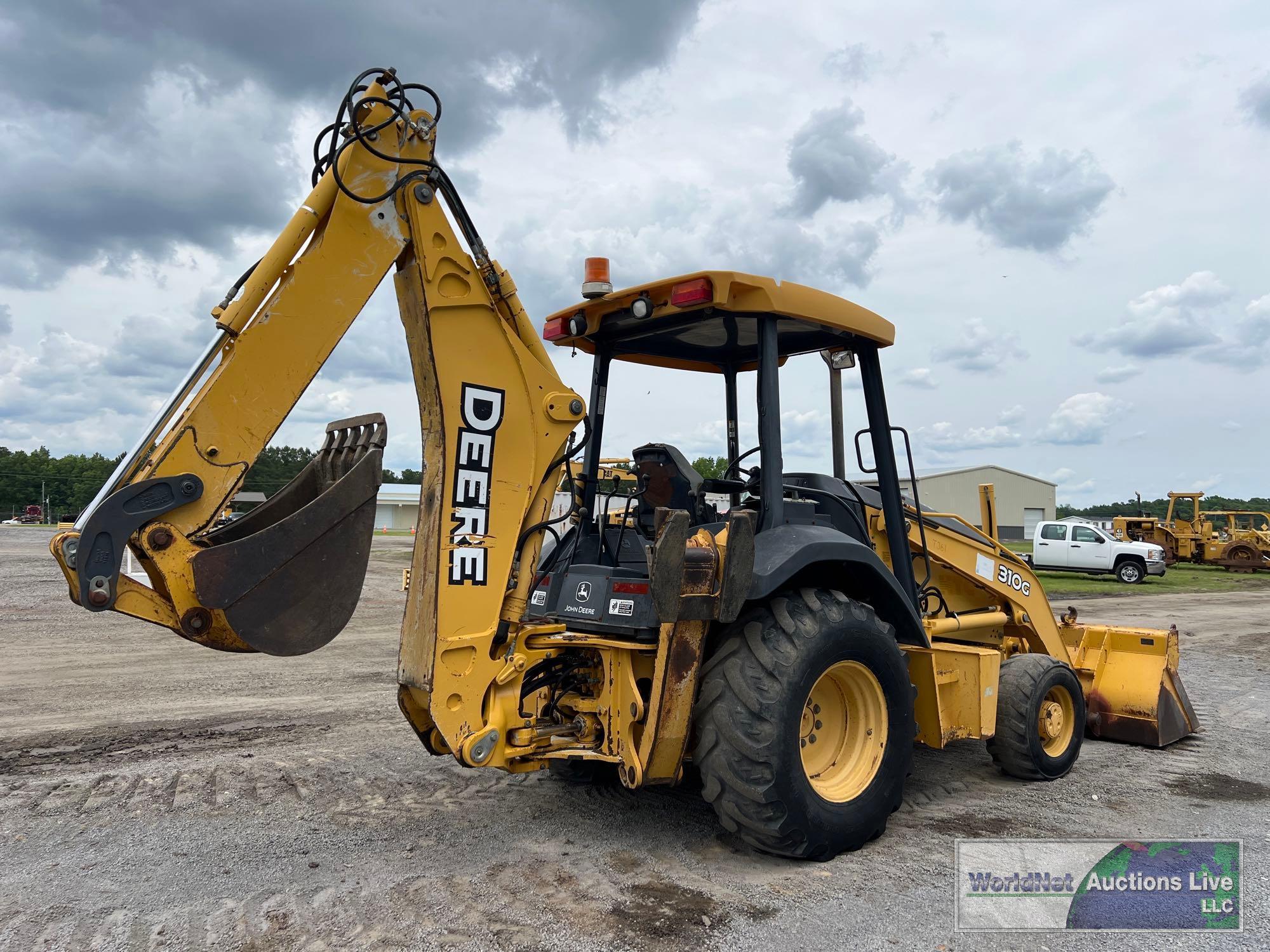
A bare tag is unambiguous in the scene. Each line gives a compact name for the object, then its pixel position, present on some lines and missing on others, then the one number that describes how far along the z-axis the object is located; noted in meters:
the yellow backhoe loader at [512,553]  3.45
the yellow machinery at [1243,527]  28.42
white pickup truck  23.62
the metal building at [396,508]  67.12
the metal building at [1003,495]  52.88
